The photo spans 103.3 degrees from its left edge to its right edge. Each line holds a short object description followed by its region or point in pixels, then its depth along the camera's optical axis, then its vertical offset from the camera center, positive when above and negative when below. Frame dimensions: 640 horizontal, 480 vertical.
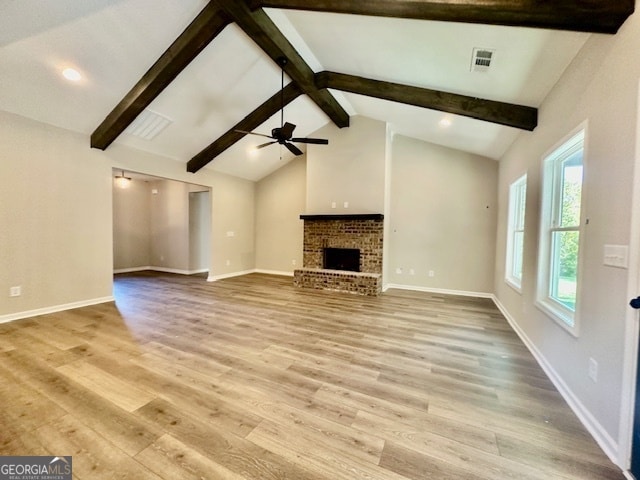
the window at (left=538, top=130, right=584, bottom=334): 2.21 +0.07
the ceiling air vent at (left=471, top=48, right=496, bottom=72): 2.40 +1.76
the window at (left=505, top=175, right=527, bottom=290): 3.86 +0.08
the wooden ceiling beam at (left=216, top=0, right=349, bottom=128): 2.78 +2.40
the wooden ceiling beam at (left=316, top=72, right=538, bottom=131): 2.97 +1.81
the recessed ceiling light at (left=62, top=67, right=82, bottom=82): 3.08 +1.88
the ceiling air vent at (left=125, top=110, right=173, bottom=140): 4.11 +1.74
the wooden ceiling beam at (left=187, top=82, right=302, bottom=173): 4.44 +2.11
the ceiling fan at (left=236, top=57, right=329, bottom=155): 3.90 +1.49
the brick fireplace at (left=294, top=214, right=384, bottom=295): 5.15 -0.36
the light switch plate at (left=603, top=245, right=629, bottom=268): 1.43 -0.10
